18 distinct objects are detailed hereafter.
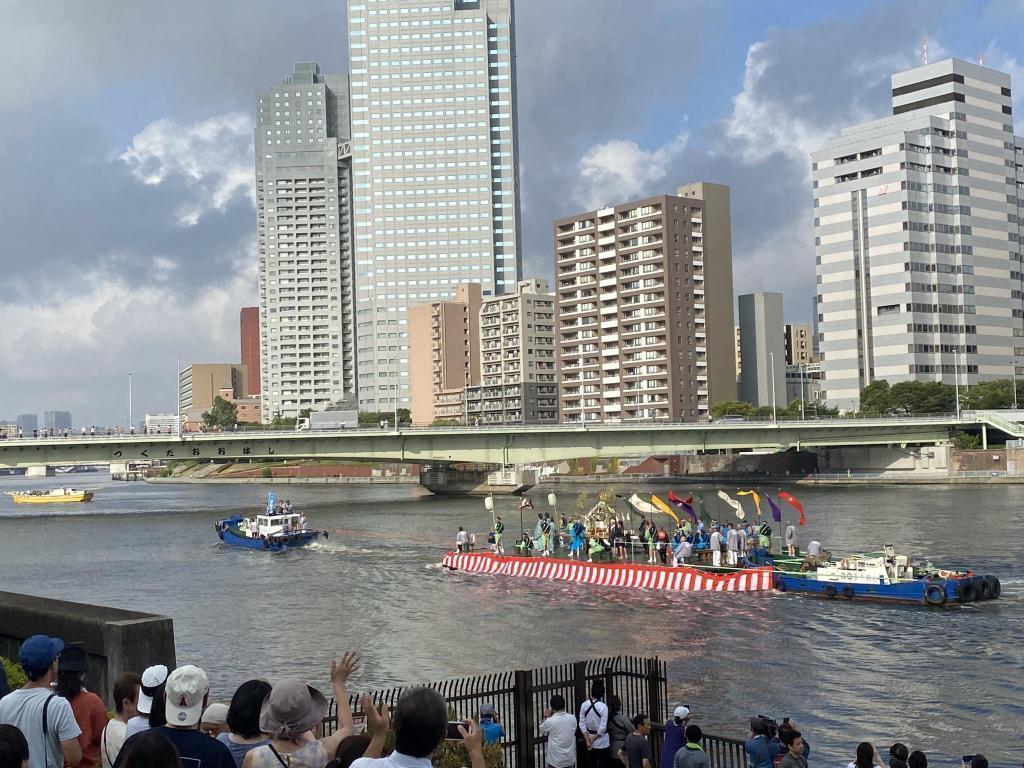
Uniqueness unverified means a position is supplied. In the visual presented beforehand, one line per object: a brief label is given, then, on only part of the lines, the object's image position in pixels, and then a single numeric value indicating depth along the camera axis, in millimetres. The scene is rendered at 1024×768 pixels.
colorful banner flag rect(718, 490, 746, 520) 48047
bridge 94500
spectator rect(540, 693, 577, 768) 14273
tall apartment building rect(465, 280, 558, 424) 192000
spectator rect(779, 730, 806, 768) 14211
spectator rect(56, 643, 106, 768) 9711
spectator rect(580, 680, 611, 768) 15438
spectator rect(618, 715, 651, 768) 14867
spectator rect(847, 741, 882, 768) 13273
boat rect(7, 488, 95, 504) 136500
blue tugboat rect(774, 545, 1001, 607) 38938
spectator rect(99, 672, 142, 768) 9414
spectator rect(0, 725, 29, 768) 6715
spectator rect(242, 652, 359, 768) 7301
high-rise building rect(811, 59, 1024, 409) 151500
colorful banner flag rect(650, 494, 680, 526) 48156
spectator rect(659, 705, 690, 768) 15641
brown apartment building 164125
